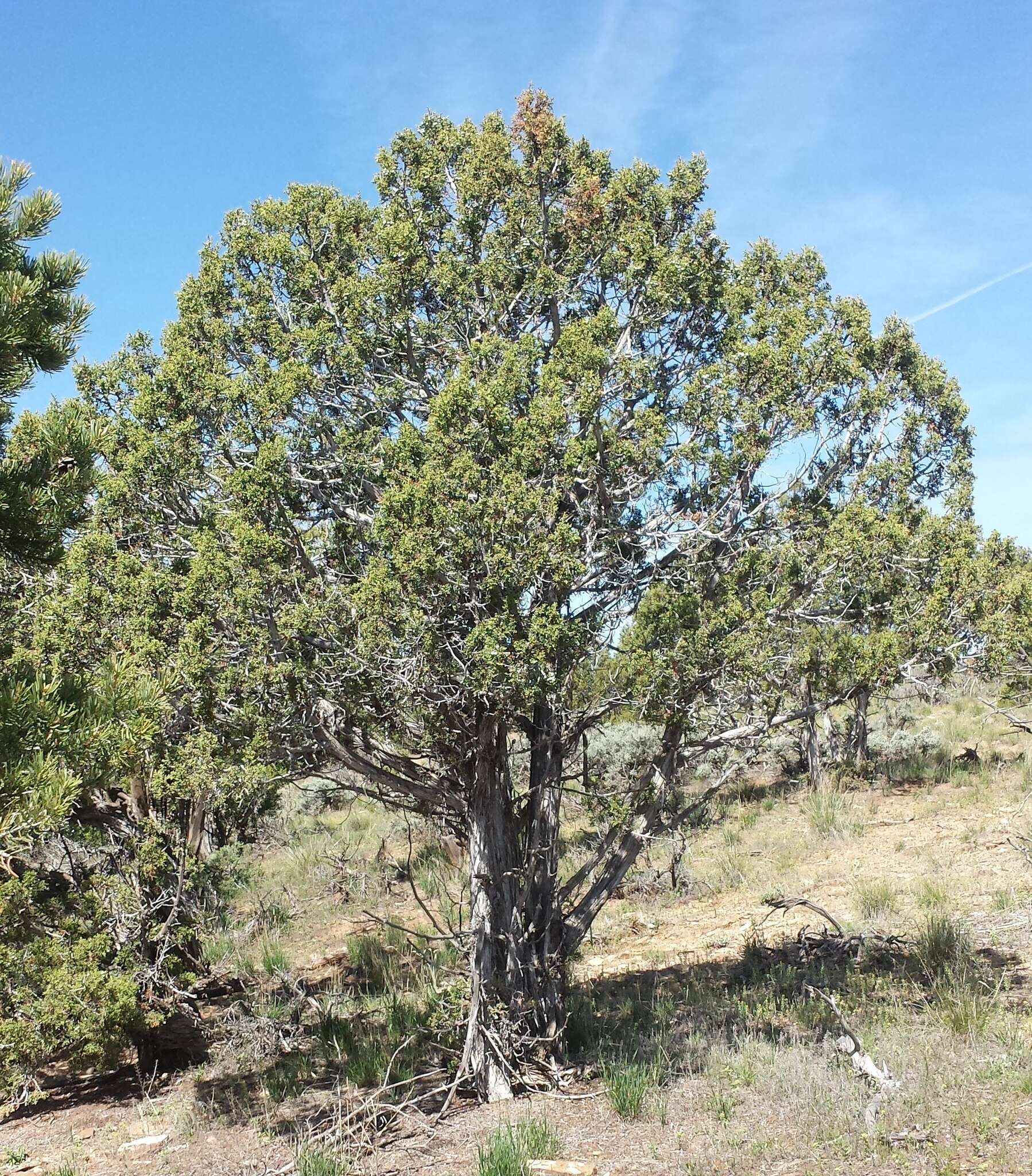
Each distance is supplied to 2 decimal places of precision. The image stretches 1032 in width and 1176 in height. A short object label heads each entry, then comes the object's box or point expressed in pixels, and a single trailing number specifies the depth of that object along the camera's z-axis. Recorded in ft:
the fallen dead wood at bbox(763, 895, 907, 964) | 30.63
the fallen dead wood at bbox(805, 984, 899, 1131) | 18.52
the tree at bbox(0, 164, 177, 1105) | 15.30
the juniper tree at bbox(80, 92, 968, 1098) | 20.39
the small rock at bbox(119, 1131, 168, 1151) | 24.30
